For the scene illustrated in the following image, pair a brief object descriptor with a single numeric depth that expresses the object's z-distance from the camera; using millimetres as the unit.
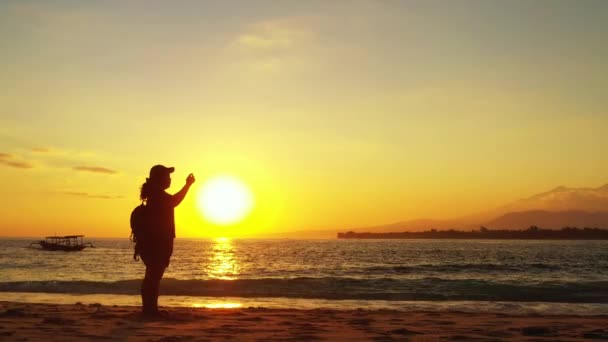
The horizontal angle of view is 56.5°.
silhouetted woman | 9133
